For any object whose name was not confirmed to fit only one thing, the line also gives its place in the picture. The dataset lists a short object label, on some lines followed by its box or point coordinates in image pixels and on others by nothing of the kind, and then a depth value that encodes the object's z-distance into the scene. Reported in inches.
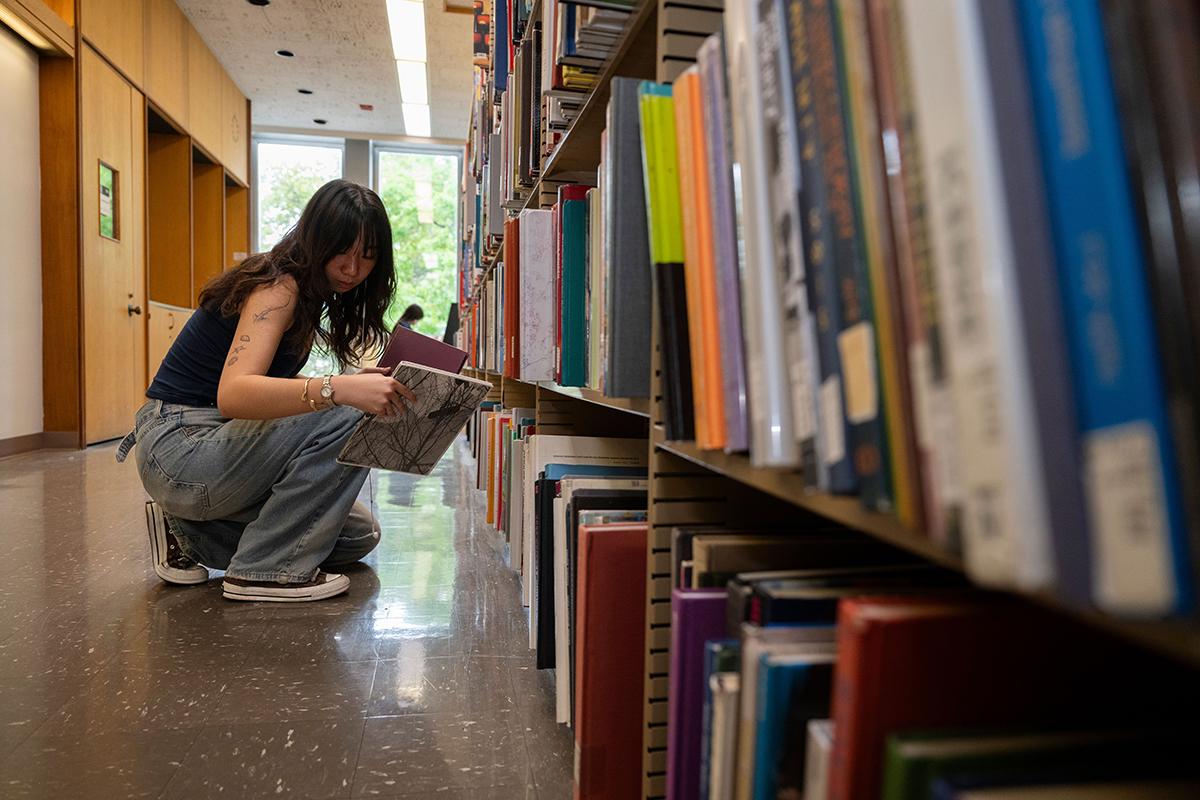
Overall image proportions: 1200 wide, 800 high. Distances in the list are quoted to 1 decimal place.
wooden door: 187.5
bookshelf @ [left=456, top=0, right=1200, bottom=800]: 15.8
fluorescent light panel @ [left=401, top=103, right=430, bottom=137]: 316.8
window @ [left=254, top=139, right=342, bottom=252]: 354.0
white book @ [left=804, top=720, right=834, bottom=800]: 15.5
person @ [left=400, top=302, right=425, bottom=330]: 234.2
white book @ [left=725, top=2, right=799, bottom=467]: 17.7
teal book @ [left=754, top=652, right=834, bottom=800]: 17.6
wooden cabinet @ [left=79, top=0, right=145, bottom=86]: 187.0
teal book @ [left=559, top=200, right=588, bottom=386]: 42.3
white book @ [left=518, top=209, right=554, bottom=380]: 51.1
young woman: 61.6
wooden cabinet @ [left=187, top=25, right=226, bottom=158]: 258.5
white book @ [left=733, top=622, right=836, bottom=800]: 18.2
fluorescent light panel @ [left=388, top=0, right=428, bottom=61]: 222.7
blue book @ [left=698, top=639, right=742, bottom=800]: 20.0
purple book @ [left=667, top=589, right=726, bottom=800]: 22.5
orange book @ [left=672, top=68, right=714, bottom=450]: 22.5
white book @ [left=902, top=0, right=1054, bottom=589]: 10.1
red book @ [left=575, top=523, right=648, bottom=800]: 31.9
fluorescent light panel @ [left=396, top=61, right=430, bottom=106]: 273.1
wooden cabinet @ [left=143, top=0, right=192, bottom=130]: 224.7
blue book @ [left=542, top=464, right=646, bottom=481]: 43.6
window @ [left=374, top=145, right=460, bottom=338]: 359.6
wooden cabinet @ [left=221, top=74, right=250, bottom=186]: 296.0
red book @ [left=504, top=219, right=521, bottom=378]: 58.9
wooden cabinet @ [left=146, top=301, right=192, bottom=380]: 233.1
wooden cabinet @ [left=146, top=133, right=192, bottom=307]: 258.4
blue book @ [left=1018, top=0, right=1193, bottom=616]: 9.0
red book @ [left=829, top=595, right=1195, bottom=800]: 14.3
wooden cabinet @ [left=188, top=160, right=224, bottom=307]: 295.9
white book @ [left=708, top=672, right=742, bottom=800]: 19.4
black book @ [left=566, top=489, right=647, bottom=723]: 37.3
